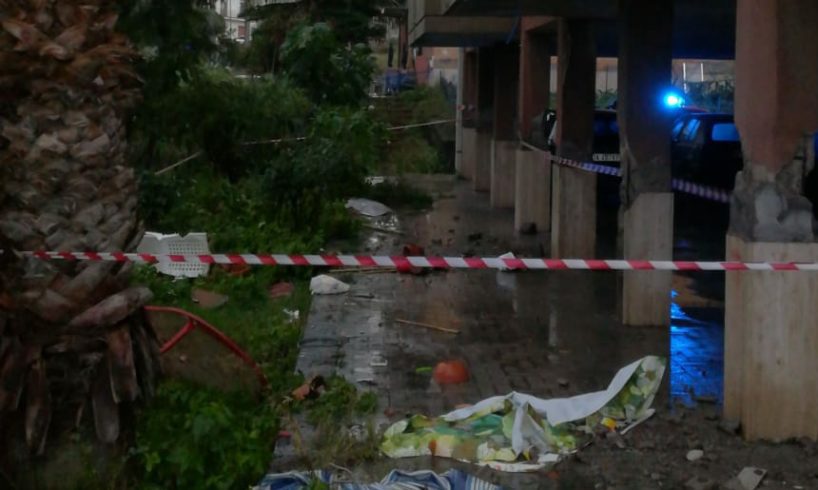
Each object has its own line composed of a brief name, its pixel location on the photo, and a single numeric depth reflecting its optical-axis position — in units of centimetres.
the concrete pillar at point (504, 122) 2073
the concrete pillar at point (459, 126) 2888
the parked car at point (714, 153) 2059
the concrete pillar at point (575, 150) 1328
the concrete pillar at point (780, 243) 684
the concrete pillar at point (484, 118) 2325
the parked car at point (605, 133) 2117
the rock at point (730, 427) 703
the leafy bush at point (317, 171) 1546
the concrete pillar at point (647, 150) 1041
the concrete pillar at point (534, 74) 1688
